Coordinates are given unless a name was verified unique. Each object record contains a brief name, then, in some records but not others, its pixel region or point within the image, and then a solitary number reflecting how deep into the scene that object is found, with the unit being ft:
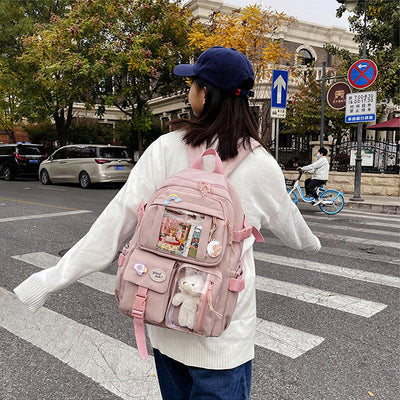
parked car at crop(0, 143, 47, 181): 67.92
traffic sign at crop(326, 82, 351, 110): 49.78
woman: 4.52
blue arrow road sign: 35.32
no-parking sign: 42.50
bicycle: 36.01
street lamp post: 44.14
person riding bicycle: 37.27
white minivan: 52.60
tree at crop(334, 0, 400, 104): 59.62
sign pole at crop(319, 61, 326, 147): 51.11
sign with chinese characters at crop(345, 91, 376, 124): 44.19
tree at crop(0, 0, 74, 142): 69.21
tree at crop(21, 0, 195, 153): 52.13
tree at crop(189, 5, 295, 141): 46.78
